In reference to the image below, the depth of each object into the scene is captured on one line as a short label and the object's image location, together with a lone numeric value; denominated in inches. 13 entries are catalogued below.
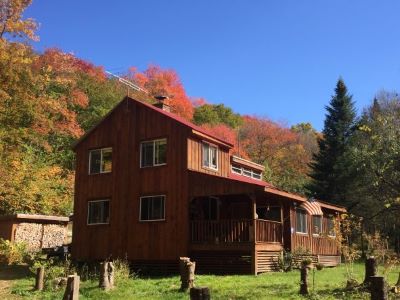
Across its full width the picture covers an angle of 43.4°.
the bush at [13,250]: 740.8
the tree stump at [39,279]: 683.4
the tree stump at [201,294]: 269.7
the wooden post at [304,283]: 545.6
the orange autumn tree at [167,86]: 2289.6
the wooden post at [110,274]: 666.8
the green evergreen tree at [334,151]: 1644.9
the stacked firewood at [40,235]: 1242.6
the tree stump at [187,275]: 621.3
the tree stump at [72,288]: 462.1
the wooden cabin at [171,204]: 896.3
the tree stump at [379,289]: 370.9
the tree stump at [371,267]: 542.5
